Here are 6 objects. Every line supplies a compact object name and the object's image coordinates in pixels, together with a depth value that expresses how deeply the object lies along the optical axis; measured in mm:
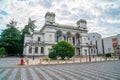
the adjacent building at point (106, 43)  29886
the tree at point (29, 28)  36840
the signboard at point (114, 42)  29649
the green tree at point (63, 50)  16952
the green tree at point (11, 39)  31217
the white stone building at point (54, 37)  25086
